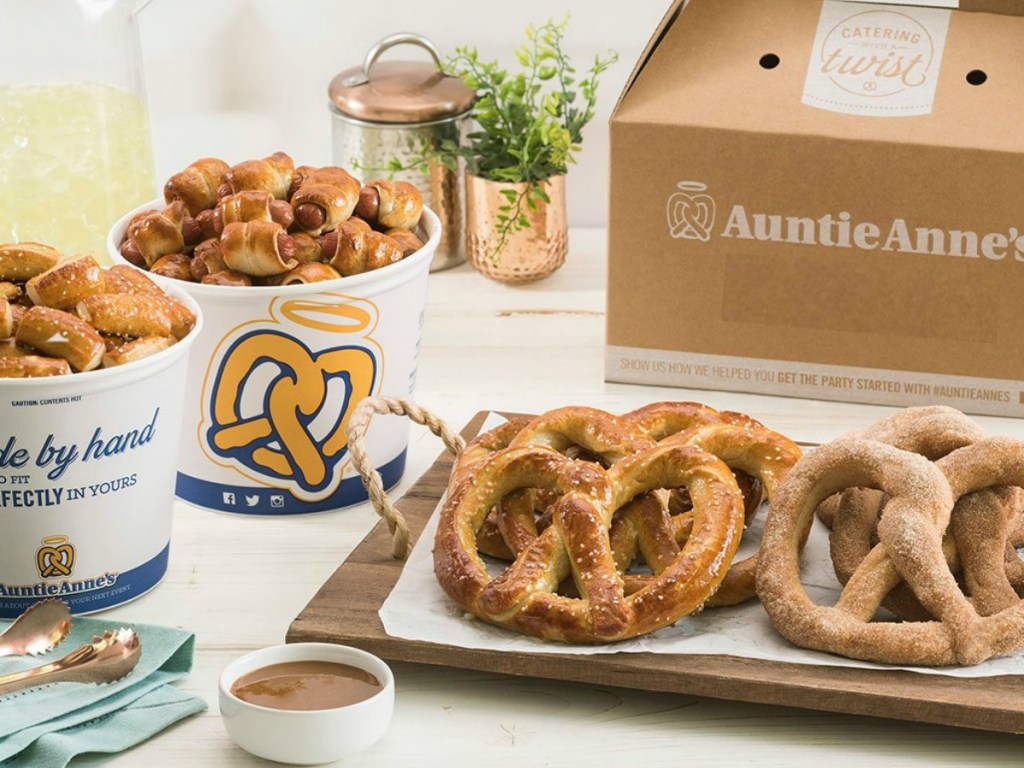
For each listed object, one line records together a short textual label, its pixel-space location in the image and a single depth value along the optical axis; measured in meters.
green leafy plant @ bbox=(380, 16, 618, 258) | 1.74
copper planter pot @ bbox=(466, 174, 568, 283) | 1.76
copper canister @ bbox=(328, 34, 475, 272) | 1.78
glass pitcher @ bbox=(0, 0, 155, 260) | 1.58
